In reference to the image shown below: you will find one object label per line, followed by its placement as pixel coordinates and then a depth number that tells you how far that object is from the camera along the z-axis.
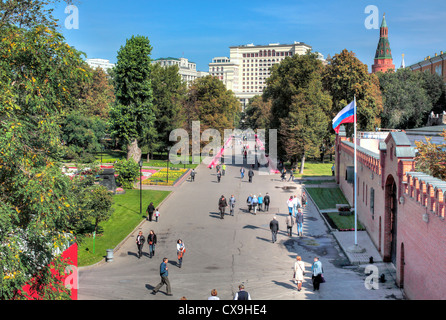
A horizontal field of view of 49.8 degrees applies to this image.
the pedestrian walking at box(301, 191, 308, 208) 35.07
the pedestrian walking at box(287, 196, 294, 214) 30.33
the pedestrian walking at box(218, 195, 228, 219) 31.81
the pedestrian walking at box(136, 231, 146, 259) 23.20
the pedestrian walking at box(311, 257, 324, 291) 18.42
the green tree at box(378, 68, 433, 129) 75.44
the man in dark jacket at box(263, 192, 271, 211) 34.34
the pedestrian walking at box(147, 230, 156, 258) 23.19
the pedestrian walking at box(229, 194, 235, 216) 33.34
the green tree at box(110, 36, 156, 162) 46.66
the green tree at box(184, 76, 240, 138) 66.94
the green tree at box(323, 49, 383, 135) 61.78
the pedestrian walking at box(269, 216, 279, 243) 25.84
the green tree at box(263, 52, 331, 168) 52.84
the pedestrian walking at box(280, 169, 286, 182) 48.47
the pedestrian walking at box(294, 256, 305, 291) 18.58
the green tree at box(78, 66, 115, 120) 77.56
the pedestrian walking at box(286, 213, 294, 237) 27.59
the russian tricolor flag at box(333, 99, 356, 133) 27.31
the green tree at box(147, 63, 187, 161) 60.66
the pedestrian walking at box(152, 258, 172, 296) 18.02
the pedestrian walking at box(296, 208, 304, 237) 27.50
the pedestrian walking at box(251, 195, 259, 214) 33.47
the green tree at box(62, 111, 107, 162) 56.81
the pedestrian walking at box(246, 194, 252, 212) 34.03
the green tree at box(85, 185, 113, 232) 25.81
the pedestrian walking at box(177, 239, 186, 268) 21.59
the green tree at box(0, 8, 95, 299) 10.91
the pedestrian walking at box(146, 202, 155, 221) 30.92
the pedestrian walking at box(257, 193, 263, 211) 34.38
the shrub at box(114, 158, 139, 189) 41.28
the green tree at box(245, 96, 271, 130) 91.81
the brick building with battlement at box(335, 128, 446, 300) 14.88
